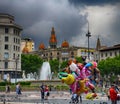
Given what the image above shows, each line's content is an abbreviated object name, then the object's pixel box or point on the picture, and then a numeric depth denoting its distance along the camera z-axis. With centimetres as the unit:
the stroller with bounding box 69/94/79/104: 2562
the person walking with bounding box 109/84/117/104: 2161
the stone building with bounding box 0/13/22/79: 11206
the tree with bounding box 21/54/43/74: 13962
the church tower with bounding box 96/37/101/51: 18375
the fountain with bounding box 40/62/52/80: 8856
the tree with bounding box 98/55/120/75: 11964
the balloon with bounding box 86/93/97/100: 2473
